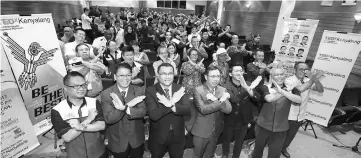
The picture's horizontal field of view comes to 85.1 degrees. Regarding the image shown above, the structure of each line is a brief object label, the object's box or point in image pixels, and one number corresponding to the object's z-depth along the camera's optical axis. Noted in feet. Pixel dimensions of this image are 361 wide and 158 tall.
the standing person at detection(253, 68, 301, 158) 8.77
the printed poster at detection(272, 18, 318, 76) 17.85
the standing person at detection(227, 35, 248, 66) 17.62
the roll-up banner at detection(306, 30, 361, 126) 13.24
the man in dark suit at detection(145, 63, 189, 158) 7.63
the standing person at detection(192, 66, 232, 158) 8.09
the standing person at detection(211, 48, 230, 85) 13.16
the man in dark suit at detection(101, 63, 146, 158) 7.13
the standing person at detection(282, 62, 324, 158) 10.45
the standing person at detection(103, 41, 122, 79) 13.01
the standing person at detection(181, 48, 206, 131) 12.24
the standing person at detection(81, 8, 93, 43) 26.18
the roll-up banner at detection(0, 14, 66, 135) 9.22
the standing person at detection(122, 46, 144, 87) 11.30
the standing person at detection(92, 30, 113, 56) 12.22
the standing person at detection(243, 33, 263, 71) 22.78
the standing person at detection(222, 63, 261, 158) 9.19
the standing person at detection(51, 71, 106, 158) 6.34
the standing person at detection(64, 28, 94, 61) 12.40
